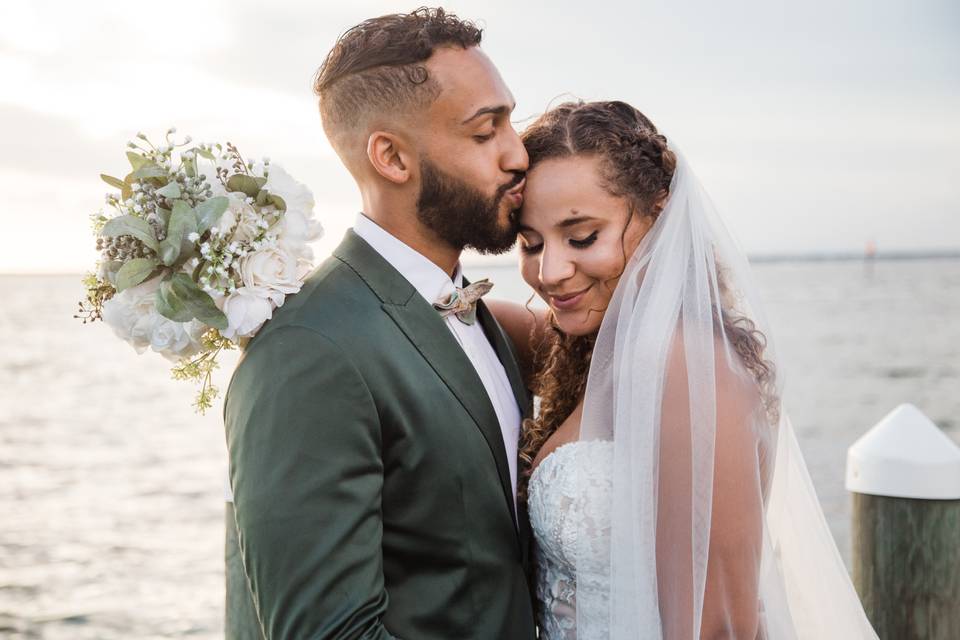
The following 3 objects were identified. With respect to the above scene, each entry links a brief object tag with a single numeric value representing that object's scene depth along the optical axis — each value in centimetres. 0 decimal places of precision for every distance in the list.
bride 232
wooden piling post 317
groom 206
